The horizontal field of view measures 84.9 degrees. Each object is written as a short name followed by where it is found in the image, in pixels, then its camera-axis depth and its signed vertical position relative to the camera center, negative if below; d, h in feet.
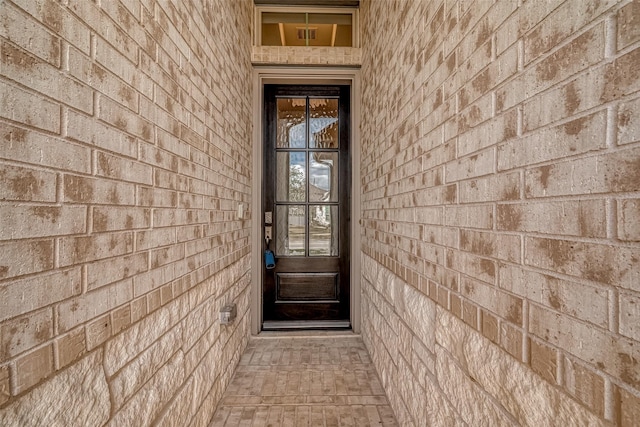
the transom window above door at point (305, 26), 10.37 +5.62
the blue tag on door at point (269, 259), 10.76 -1.44
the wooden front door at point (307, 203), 10.95 +0.31
